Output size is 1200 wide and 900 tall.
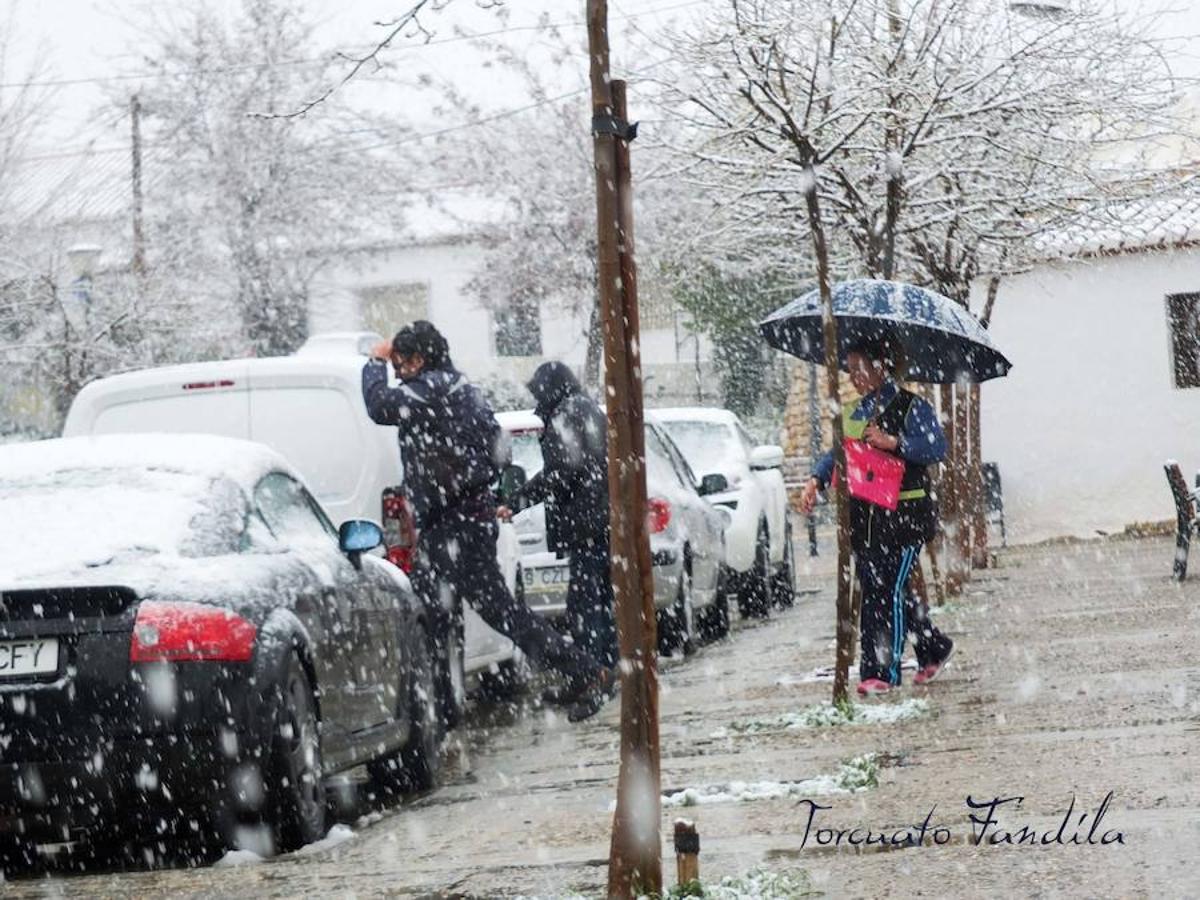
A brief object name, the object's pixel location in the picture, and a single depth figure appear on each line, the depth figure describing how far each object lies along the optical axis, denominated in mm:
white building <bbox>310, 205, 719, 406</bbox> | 49312
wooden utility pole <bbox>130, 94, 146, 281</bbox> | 36438
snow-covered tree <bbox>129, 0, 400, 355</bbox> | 40312
